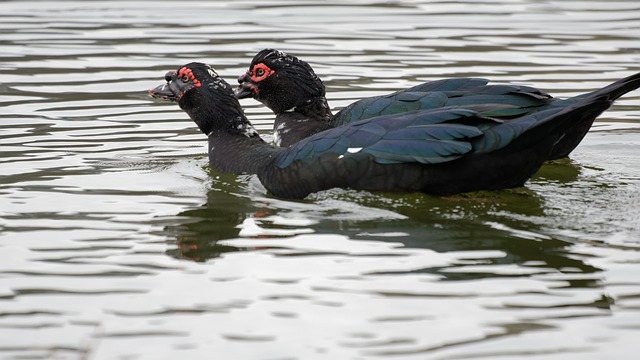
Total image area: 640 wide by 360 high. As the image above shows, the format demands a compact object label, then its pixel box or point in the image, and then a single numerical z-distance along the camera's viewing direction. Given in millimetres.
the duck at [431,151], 17156
